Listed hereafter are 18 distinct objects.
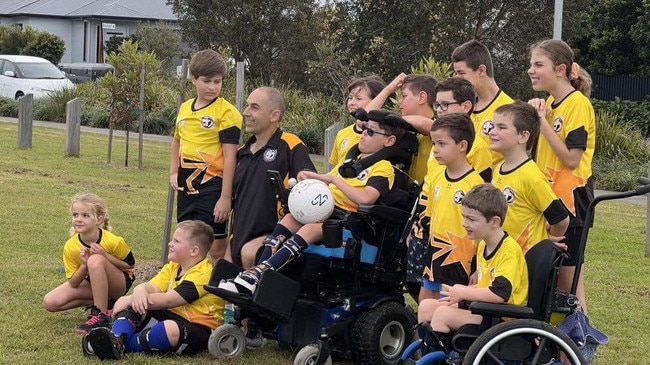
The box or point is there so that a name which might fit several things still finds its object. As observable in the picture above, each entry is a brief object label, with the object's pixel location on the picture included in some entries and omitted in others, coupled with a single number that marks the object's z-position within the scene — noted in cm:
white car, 3036
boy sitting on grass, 652
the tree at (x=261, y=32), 2994
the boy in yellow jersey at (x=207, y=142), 758
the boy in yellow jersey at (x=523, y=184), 566
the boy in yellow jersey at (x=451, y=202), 581
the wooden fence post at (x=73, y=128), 1875
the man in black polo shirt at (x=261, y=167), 702
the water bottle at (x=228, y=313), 673
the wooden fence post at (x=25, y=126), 1975
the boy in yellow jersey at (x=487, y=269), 525
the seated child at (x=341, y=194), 625
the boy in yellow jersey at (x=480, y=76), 644
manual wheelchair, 510
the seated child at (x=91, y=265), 720
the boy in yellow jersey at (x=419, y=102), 667
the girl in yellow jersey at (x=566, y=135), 613
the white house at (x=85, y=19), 5712
